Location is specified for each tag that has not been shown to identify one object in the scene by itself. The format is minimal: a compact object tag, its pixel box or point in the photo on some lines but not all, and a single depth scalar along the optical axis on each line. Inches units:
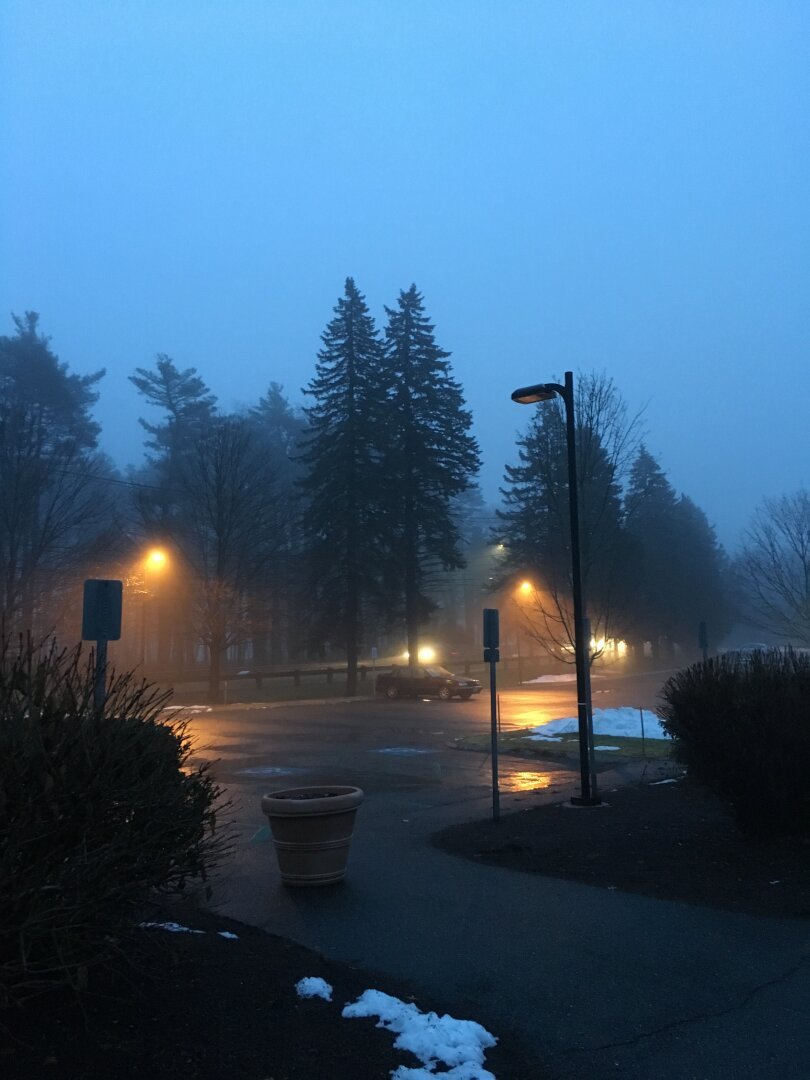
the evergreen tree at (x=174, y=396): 2437.3
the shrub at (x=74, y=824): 129.7
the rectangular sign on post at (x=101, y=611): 293.9
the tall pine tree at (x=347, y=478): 1670.8
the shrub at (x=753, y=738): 298.7
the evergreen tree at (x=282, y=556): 1758.1
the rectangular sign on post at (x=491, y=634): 424.5
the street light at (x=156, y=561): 1323.8
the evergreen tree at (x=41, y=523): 1047.0
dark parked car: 1433.3
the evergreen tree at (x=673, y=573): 2691.9
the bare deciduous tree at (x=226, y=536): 1478.8
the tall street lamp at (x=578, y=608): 439.8
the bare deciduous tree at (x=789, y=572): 763.4
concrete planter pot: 283.3
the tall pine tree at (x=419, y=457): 1712.6
